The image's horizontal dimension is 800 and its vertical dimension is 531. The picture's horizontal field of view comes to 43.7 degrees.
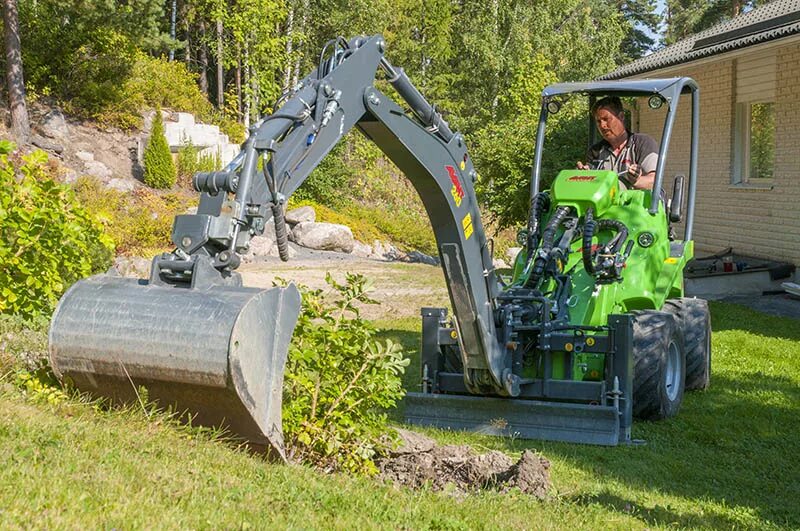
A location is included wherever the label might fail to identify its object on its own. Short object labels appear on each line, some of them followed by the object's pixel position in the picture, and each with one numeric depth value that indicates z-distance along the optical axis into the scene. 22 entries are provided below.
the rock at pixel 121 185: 22.69
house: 15.64
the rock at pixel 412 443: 6.26
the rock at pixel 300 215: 24.77
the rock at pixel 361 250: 24.36
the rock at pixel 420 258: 24.59
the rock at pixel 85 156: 23.45
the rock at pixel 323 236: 23.36
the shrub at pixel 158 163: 23.44
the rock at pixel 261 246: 21.12
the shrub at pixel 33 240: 6.82
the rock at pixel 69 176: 20.86
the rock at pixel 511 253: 24.12
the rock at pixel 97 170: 22.98
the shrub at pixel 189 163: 24.77
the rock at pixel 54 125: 24.00
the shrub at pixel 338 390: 5.56
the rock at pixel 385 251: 24.95
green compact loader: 4.68
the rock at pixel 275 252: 21.75
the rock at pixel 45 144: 23.05
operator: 8.63
